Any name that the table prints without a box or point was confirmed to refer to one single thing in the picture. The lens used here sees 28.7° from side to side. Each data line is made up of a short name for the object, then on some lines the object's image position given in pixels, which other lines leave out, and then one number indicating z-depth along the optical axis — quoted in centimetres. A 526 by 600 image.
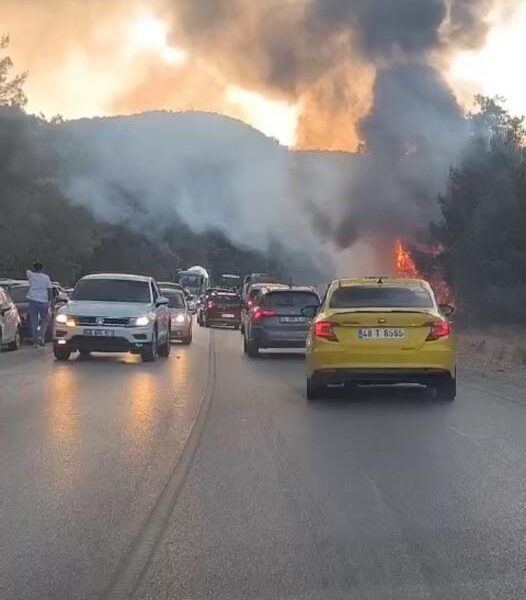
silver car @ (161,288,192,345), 2733
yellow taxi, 1277
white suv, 1906
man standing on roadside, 2250
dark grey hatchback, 2281
